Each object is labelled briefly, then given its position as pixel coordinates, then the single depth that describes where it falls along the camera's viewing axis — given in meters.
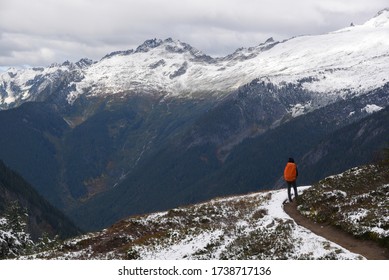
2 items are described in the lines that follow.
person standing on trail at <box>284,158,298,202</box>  49.28
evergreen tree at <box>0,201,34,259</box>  51.31
